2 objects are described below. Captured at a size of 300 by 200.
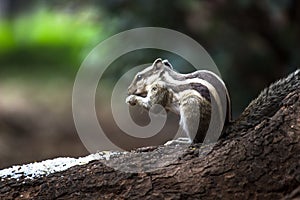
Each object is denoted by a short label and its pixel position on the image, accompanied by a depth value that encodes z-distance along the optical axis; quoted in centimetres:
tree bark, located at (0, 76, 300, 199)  402
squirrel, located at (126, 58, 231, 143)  430
